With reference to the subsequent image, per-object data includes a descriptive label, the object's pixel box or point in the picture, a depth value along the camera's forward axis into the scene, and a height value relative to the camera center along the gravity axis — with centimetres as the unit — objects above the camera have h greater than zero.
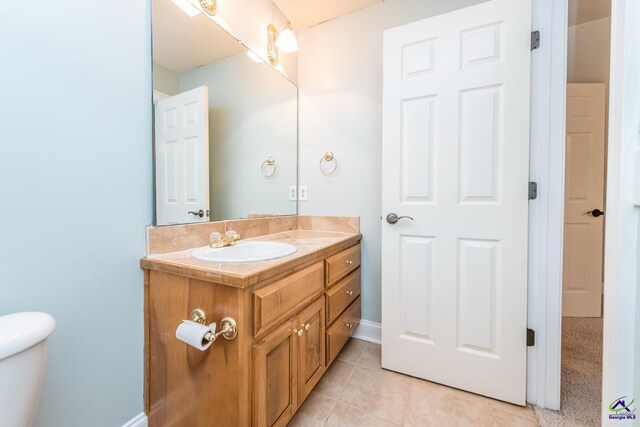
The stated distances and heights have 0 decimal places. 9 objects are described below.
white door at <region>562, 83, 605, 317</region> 210 +7
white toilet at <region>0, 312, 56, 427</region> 56 -37
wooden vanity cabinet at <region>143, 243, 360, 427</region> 81 -54
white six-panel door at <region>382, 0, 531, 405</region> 122 +6
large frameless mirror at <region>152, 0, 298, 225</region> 109 +46
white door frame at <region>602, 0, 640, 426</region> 55 +0
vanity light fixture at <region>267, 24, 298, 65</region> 170 +116
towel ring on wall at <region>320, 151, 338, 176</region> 186 +35
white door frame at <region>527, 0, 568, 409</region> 116 +7
